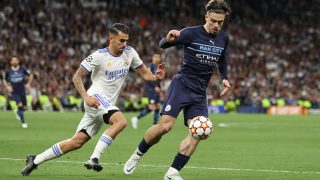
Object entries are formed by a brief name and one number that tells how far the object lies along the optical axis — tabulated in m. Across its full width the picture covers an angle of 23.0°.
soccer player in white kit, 11.38
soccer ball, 10.90
